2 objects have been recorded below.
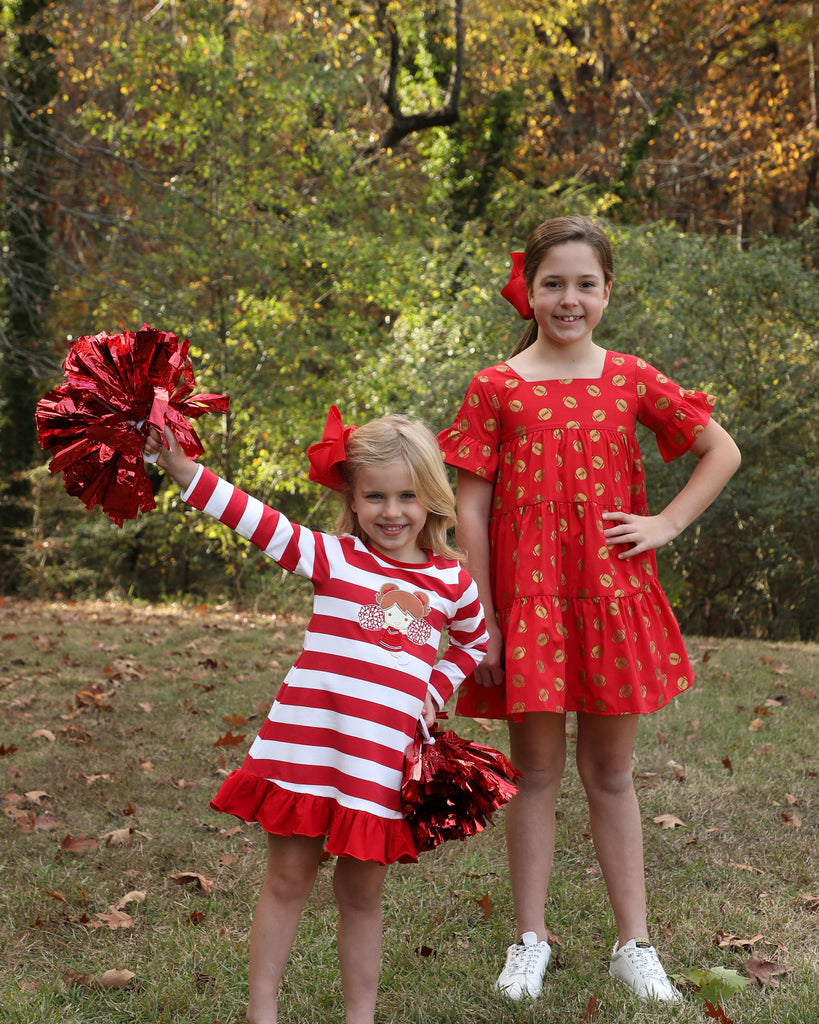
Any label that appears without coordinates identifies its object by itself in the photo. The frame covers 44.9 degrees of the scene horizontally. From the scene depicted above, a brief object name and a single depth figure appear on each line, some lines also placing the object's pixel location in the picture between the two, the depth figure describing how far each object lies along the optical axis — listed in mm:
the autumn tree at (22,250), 11188
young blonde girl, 2107
